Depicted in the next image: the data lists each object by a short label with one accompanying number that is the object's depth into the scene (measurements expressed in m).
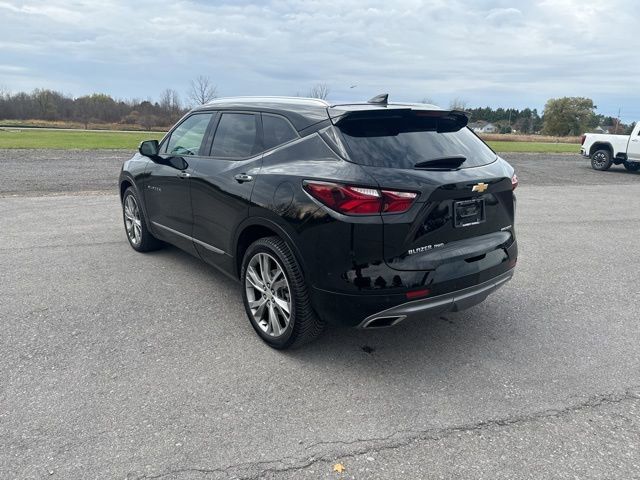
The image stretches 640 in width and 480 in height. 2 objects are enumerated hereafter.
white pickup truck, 17.89
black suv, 2.99
